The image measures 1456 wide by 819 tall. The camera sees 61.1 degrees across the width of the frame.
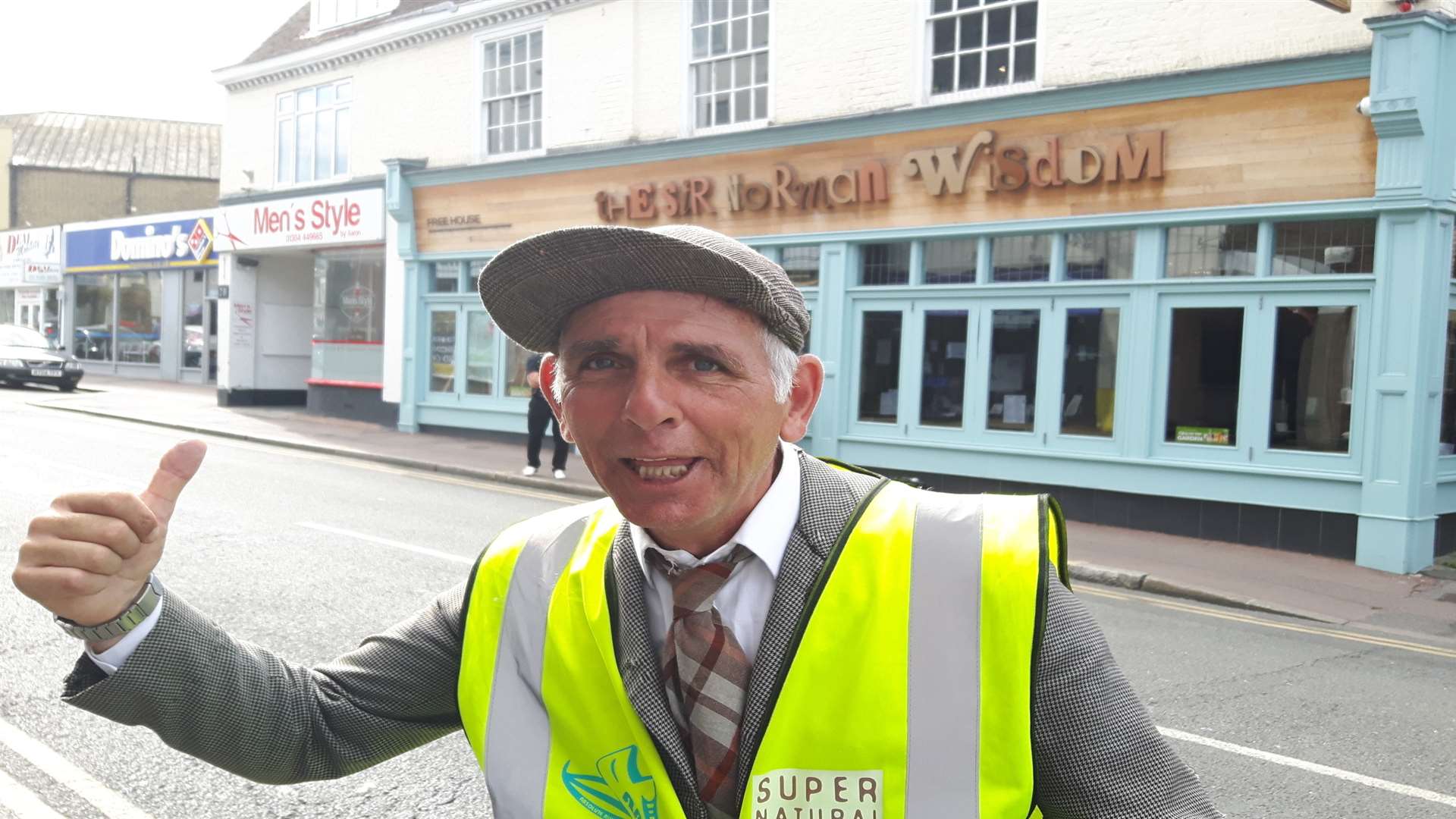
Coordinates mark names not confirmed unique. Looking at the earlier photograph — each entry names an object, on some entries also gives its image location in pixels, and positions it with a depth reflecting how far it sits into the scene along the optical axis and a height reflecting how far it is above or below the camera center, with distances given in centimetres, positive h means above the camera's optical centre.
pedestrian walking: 1455 -119
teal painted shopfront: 1045 +67
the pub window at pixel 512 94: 1845 +367
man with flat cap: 161 -40
